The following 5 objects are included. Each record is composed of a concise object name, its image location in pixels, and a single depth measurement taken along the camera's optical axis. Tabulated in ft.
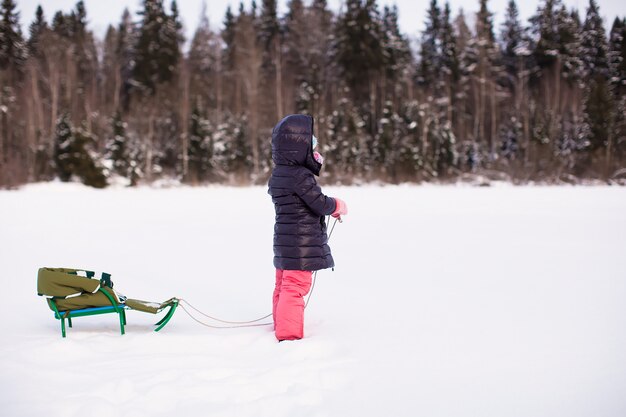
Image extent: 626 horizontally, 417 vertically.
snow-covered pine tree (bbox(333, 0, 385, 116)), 107.34
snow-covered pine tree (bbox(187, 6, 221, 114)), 108.27
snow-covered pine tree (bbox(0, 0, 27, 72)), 111.65
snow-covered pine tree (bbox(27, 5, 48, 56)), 115.56
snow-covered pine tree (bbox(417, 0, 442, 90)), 117.50
